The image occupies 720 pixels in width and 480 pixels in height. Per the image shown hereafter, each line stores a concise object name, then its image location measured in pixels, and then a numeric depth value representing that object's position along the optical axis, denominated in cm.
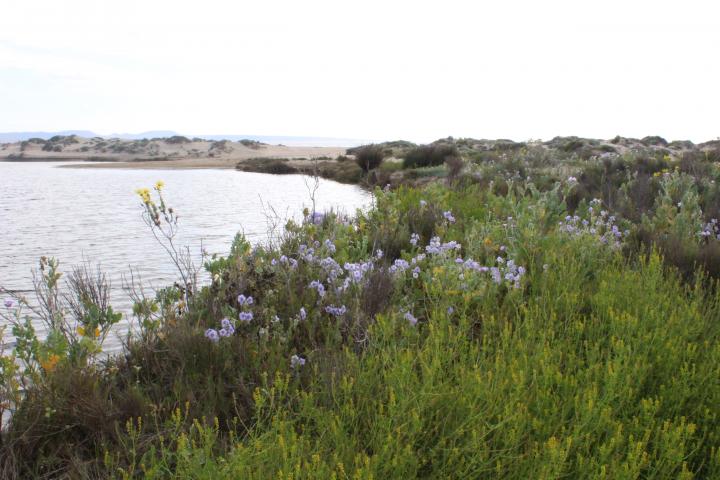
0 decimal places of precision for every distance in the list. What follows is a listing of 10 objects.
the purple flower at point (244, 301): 371
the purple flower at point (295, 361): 325
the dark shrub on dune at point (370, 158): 2180
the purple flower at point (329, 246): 489
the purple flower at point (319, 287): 402
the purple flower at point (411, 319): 358
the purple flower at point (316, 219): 609
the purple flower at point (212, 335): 338
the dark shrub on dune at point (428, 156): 2030
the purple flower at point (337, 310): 375
